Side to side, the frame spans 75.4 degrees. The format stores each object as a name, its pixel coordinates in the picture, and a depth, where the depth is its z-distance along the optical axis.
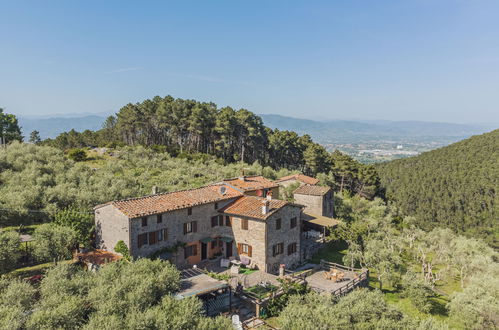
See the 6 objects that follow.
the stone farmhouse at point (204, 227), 25.97
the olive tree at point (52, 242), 23.44
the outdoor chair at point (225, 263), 28.50
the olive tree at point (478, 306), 22.83
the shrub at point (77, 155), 62.50
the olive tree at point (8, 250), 21.33
